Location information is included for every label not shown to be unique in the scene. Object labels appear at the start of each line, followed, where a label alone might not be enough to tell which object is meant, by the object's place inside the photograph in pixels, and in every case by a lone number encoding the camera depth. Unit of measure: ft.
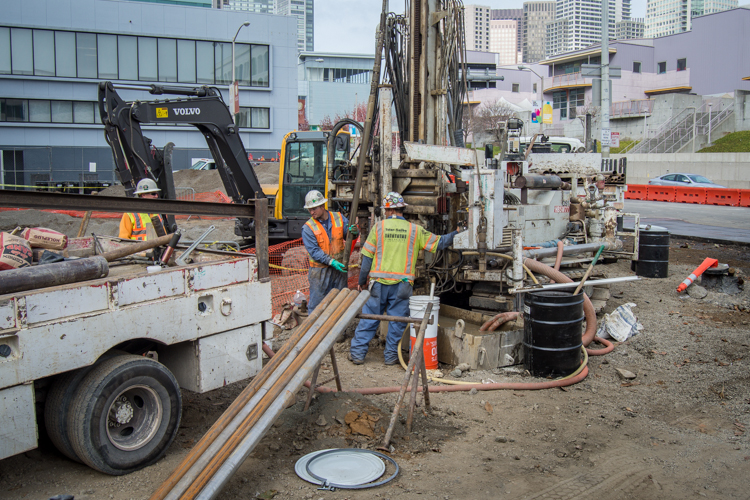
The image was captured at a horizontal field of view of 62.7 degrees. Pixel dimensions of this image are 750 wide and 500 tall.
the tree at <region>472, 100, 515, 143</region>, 166.93
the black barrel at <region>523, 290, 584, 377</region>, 20.59
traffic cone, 32.40
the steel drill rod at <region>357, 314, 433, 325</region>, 17.01
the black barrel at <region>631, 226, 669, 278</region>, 35.60
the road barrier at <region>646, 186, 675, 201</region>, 87.56
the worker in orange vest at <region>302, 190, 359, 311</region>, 23.58
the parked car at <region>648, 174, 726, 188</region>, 88.43
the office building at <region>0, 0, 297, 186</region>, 116.47
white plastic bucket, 21.39
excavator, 27.91
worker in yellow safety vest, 22.15
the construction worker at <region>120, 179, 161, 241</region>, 25.12
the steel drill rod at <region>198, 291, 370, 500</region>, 11.68
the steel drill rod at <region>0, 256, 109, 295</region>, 12.37
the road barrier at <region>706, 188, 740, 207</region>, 77.97
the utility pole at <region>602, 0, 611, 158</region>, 58.18
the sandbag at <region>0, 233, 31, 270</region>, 13.97
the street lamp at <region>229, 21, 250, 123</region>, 67.10
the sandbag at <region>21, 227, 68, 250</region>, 15.89
